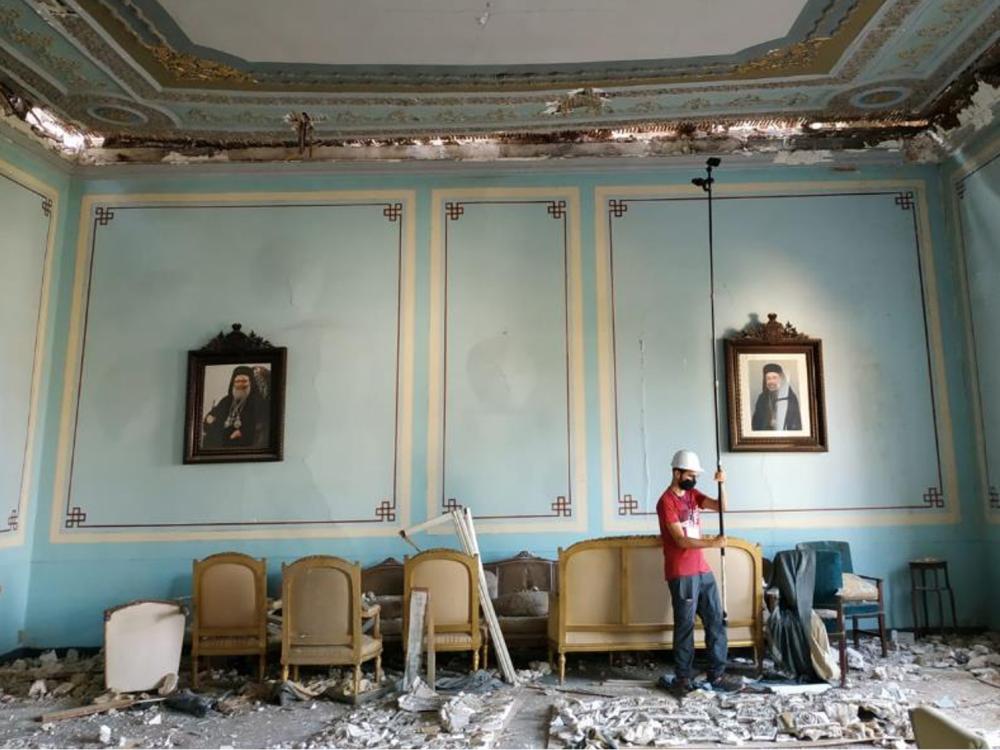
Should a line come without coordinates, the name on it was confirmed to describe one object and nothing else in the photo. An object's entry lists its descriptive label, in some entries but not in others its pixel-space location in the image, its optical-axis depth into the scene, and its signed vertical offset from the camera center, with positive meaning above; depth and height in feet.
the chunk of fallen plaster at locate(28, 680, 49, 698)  13.74 -3.71
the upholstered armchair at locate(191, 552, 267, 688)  14.19 -2.24
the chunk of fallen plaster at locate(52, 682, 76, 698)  13.84 -3.74
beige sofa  13.71 -2.02
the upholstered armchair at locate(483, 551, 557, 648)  15.16 -2.27
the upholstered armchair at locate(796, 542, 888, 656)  13.82 -1.97
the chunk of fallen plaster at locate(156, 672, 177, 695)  13.23 -3.48
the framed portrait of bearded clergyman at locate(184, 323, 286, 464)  17.22 +2.03
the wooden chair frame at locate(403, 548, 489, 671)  13.89 -2.12
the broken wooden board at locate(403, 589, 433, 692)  13.34 -2.55
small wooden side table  16.65 -2.15
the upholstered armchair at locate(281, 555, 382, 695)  12.99 -2.18
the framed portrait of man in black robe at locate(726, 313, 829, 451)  17.29 +2.29
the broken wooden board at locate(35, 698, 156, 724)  12.32 -3.70
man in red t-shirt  13.06 -1.71
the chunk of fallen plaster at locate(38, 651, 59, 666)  15.80 -3.59
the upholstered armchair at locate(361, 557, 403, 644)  16.42 -1.98
